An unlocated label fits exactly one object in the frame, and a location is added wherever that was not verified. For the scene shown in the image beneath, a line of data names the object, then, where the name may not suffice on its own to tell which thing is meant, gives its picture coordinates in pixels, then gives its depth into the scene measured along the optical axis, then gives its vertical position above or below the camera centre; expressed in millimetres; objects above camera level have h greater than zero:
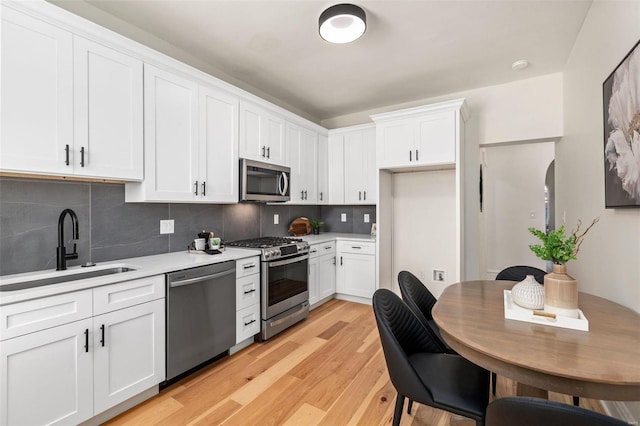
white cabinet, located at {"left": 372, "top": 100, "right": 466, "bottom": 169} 3172 +934
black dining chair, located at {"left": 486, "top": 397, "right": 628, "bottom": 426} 662 -493
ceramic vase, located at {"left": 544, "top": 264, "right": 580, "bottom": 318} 1308 -372
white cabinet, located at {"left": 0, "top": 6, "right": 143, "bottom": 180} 1540 +689
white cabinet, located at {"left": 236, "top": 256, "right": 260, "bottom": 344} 2529 -765
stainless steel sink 1598 -395
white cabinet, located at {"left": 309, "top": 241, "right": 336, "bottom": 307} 3518 -737
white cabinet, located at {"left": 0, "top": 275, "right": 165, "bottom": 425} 1376 -779
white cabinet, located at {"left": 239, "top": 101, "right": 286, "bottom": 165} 2977 +897
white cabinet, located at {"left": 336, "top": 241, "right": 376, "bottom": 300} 3730 -732
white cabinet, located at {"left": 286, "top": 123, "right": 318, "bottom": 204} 3658 +705
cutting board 4059 -175
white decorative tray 1213 -472
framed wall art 1406 +441
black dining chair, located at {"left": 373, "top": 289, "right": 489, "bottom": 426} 1251 -794
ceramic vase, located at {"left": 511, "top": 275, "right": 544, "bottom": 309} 1392 -401
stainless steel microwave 2914 +369
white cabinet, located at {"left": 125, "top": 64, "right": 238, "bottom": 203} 2207 +630
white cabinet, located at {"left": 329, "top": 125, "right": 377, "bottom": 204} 3996 +722
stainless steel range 2756 -699
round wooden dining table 898 -496
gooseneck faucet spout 1817 -146
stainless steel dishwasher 2020 -769
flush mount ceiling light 2055 +1434
